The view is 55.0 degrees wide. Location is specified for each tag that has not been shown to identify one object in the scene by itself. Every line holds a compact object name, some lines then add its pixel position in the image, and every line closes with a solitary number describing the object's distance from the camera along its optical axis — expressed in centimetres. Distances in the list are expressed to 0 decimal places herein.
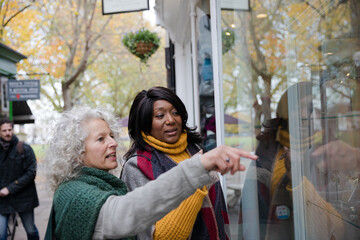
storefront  138
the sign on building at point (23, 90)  845
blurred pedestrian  445
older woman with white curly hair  111
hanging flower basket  655
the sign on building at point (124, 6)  463
